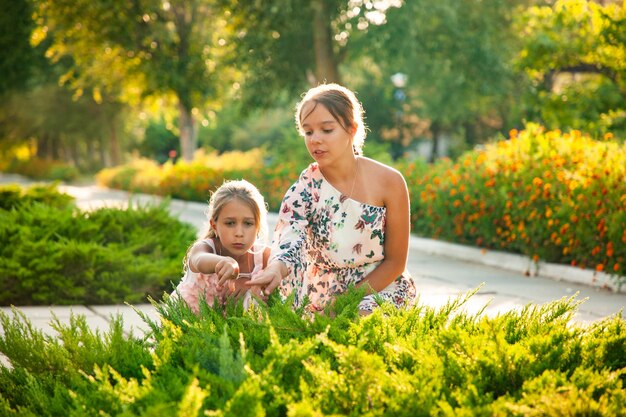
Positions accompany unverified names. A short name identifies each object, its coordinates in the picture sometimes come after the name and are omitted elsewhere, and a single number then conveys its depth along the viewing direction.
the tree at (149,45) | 29.22
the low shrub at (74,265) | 7.08
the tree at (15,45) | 31.02
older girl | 4.47
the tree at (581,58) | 13.91
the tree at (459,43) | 24.31
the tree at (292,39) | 23.59
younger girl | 4.35
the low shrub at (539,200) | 8.84
